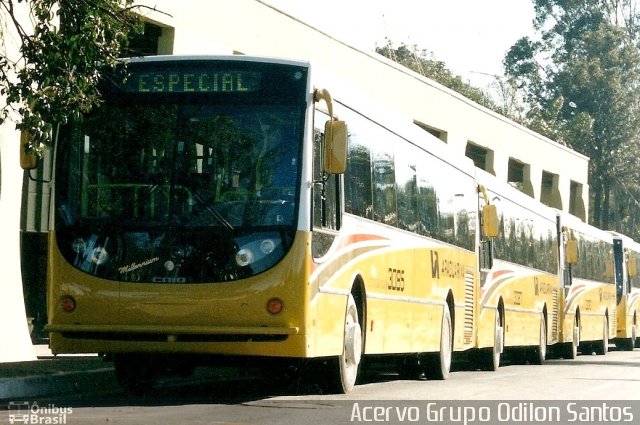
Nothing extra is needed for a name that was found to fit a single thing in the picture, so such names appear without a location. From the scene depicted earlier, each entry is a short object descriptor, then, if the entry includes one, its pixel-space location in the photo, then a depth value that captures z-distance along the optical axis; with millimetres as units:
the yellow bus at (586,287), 32719
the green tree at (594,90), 81688
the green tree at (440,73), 75250
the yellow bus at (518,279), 24250
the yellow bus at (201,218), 12992
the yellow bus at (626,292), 42062
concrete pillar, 19578
